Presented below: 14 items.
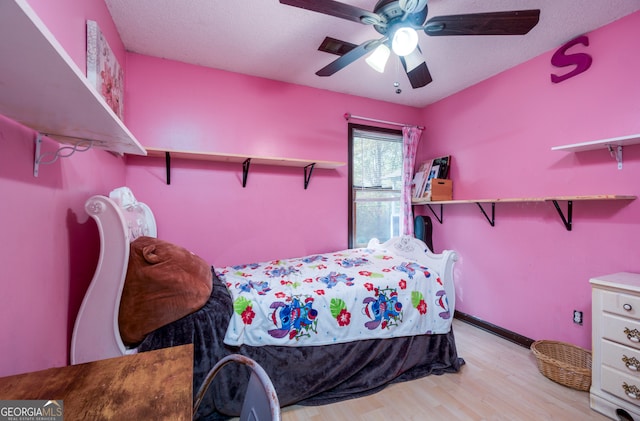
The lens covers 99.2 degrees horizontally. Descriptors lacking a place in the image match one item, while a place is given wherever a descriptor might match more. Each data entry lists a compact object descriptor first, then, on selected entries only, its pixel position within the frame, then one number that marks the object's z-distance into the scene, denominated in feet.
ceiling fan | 4.28
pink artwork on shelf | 4.88
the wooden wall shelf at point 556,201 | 5.83
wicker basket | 5.87
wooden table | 2.04
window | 10.37
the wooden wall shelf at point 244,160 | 7.15
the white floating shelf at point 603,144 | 5.52
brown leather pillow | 4.48
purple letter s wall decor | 6.63
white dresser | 4.91
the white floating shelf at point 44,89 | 1.53
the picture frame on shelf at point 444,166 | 10.28
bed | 4.30
